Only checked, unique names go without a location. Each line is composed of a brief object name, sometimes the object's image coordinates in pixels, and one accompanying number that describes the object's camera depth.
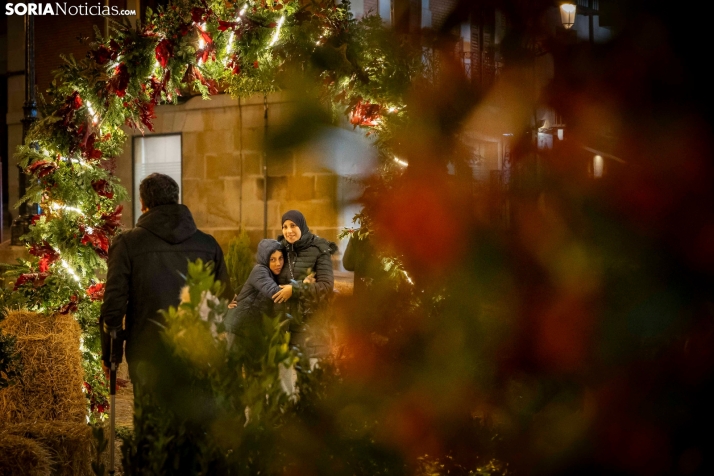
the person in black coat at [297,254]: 13.07
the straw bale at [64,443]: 8.77
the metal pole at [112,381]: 8.30
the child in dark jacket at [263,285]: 13.70
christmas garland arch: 11.90
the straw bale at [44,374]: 11.12
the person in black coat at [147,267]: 9.77
